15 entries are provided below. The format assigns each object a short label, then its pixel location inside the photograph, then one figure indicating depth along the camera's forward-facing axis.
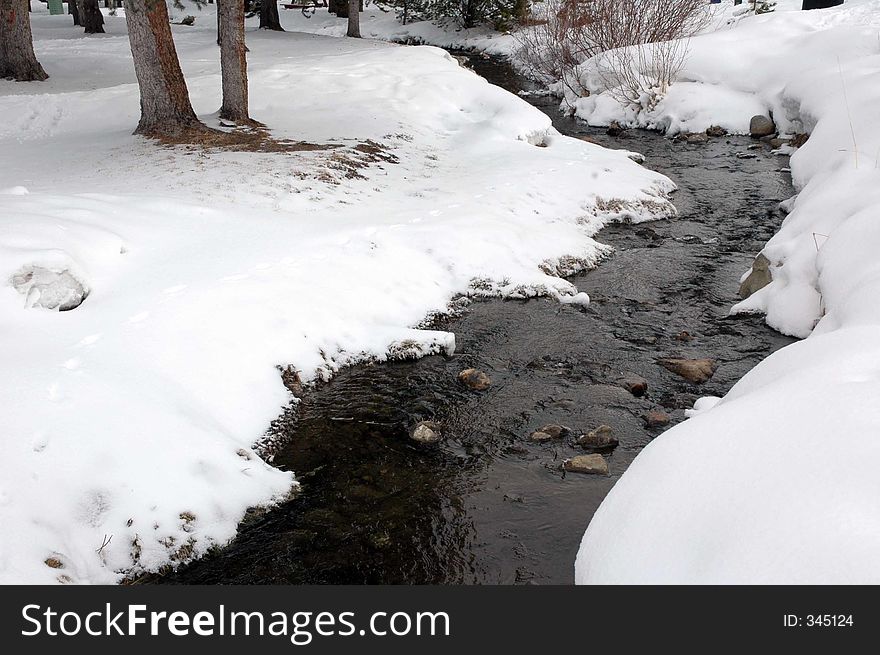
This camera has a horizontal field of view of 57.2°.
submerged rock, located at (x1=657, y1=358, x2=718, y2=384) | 5.80
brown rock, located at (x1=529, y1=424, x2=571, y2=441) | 5.09
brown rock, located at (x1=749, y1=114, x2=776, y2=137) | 13.66
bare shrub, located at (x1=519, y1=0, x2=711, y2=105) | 15.22
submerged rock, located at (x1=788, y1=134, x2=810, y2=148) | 12.46
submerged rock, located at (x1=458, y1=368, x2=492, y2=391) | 5.77
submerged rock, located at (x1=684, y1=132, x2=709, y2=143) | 13.77
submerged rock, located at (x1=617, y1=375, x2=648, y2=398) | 5.63
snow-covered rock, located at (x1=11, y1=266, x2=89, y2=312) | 5.25
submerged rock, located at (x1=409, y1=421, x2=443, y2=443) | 5.11
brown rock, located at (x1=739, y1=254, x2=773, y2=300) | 7.16
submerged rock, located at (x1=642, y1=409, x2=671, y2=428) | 5.21
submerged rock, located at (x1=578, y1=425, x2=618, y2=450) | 5.00
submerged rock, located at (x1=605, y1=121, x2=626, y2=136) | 14.58
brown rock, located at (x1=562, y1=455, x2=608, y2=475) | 4.72
